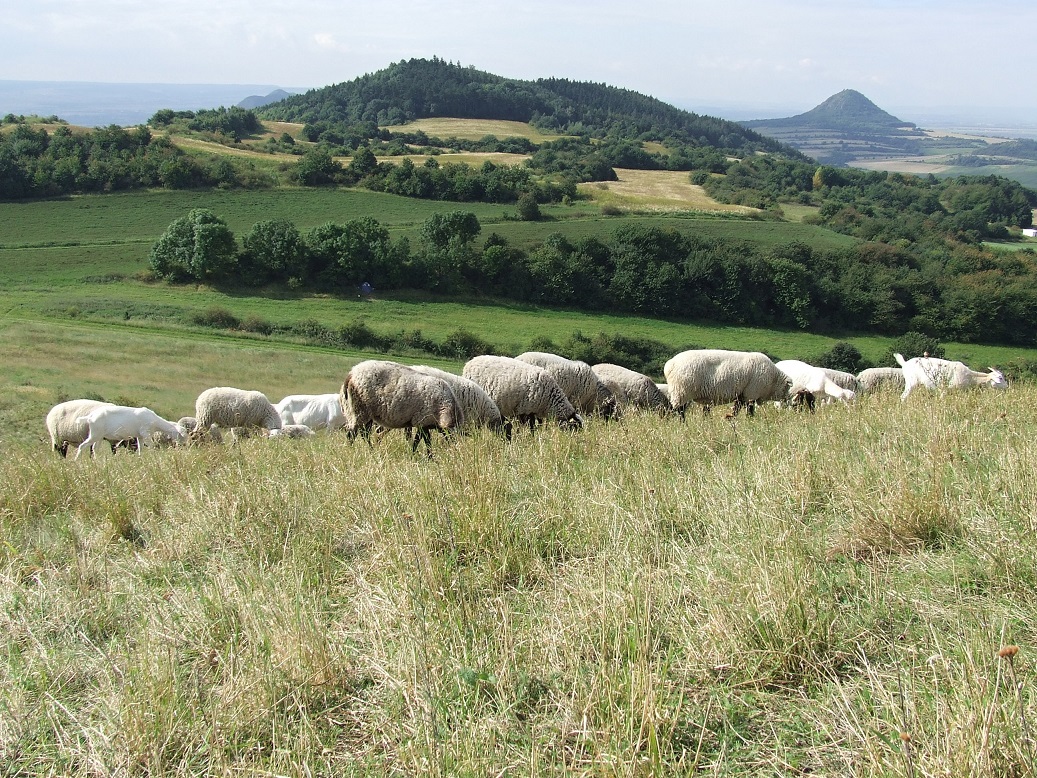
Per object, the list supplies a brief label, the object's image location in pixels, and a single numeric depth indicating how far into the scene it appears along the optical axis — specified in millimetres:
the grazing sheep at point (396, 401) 10516
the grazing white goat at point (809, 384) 16172
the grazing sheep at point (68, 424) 17234
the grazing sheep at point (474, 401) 11133
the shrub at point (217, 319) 50503
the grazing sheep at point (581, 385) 15352
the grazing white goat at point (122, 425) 16797
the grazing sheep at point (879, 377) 20953
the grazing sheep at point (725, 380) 15903
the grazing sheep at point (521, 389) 12812
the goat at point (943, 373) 15438
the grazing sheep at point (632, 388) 16688
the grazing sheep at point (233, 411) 19859
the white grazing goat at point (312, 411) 22594
